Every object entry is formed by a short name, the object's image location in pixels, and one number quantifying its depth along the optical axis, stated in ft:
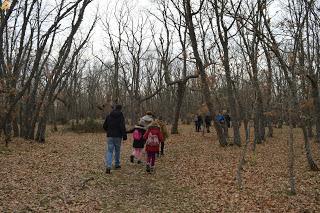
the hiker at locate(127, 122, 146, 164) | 39.50
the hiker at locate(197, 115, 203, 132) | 91.35
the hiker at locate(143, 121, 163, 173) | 34.83
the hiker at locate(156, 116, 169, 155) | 44.94
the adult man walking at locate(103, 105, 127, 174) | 34.65
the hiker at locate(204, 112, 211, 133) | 86.18
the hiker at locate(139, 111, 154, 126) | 39.58
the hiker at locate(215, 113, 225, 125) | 67.87
